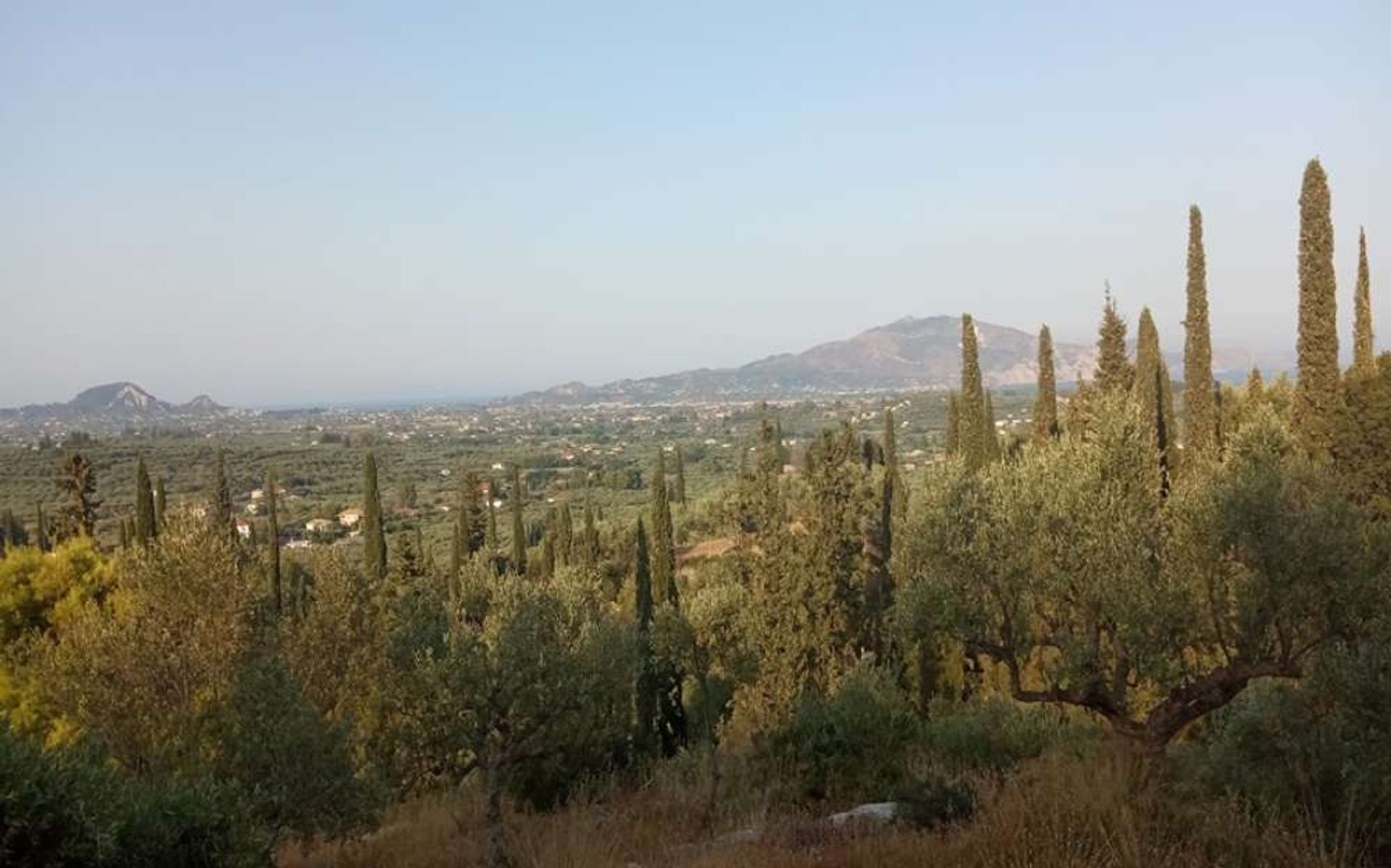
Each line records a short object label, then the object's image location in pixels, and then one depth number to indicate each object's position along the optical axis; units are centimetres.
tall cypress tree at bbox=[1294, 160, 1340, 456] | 2769
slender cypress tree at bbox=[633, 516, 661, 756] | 2316
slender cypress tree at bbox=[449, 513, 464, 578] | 5238
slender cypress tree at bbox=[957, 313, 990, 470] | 3894
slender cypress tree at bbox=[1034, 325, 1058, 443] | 3922
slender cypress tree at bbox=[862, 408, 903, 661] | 3069
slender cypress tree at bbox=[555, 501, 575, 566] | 5301
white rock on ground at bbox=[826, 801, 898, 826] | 918
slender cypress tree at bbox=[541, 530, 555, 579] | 5172
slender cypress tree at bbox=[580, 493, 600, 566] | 4947
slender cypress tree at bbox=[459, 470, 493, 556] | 6097
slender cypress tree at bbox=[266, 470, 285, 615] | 4328
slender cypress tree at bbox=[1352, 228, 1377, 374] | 3331
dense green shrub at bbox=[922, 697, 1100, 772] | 1292
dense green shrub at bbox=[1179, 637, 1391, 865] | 622
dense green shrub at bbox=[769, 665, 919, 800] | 1303
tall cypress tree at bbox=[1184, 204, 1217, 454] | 3003
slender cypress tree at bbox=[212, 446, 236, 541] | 4325
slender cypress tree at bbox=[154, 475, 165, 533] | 4053
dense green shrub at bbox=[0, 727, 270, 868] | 609
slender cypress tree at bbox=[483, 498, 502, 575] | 5916
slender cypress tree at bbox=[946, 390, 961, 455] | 4429
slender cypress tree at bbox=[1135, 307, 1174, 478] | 3438
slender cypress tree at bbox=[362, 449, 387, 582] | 4750
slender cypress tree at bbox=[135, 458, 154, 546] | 3947
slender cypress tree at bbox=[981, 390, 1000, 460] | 3897
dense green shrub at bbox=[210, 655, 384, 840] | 1084
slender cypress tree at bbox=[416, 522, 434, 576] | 4074
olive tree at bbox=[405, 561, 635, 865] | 1142
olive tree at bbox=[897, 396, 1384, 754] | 1068
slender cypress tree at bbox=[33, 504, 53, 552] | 5241
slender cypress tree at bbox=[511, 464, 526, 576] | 5369
